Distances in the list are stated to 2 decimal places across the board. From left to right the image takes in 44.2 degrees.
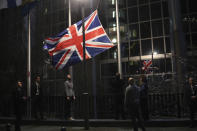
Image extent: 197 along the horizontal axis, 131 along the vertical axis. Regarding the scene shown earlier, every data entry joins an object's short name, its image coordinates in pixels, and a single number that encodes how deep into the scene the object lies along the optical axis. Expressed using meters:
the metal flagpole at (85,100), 10.09
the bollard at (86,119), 10.06
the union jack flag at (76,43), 11.34
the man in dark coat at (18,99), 10.45
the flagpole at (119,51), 12.01
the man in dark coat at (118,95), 11.22
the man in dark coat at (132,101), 8.62
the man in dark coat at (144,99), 10.62
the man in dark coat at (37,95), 12.28
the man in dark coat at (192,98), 9.48
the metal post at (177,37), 14.81
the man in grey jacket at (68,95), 11.67
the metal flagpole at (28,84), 13.76
